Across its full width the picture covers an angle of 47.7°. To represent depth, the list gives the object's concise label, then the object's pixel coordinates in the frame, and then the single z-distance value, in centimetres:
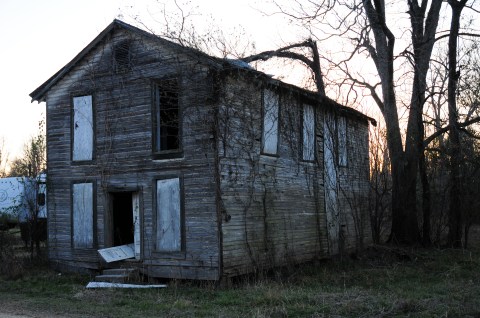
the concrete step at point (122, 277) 1410
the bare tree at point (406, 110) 2122
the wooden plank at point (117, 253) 1419
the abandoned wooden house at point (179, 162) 1354
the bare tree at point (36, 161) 2004
